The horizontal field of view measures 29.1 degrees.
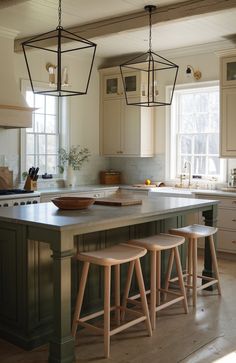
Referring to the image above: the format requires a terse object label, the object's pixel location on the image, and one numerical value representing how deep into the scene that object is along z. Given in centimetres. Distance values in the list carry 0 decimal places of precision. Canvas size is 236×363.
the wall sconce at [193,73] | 664
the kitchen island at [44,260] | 296
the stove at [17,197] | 526
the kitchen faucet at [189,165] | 689
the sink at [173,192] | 615
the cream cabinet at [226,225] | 589
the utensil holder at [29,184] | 595
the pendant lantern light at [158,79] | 686
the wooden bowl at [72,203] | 365
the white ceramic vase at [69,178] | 681
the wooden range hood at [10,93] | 549
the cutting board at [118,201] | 399
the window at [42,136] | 641
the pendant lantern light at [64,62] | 588
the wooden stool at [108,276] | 312
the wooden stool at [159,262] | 355
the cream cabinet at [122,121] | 698
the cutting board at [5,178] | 590
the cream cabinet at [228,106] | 599
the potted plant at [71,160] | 682
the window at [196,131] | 671
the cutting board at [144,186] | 687
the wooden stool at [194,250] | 412
